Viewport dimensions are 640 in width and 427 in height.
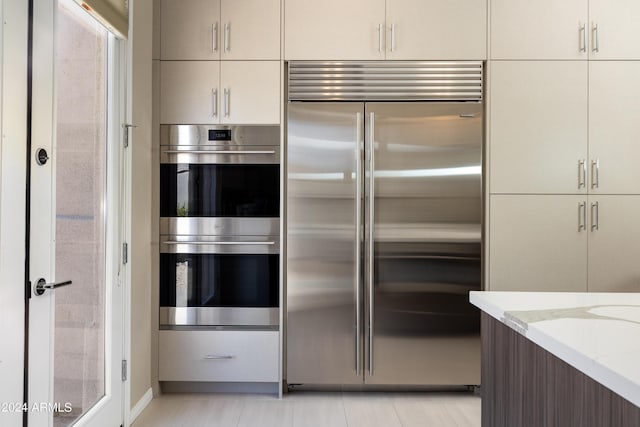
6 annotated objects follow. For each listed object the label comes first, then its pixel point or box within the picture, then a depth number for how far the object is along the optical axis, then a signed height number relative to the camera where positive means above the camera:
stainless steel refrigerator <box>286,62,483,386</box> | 2.88 -0.04
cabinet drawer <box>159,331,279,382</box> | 2.89 -0.90
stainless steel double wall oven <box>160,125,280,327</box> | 2.90 -0.06
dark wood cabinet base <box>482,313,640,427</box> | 0.95 -0.44
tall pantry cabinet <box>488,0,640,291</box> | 2.86 +0.46
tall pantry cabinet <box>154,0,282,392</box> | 2.89 +0.81
